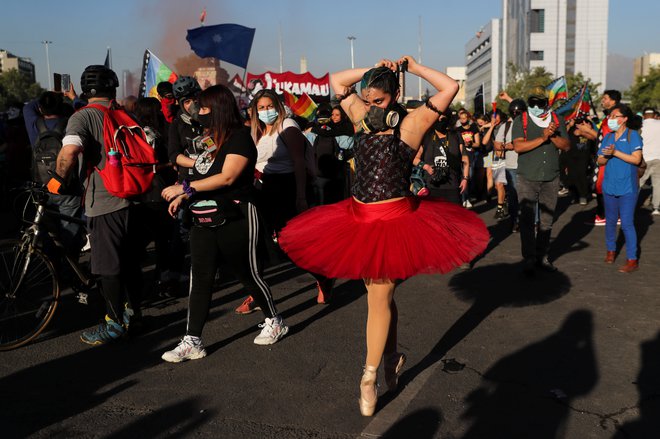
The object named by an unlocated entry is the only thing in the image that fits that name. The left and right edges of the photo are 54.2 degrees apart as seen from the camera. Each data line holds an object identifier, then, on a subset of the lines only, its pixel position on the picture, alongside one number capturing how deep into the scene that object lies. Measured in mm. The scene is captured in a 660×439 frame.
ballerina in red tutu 3803
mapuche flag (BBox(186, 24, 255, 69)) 12711
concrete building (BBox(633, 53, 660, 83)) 150512
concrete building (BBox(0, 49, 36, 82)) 172112
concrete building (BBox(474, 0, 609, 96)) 118375
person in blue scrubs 7867
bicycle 5367
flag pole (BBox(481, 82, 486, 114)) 15750
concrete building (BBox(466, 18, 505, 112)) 140625
